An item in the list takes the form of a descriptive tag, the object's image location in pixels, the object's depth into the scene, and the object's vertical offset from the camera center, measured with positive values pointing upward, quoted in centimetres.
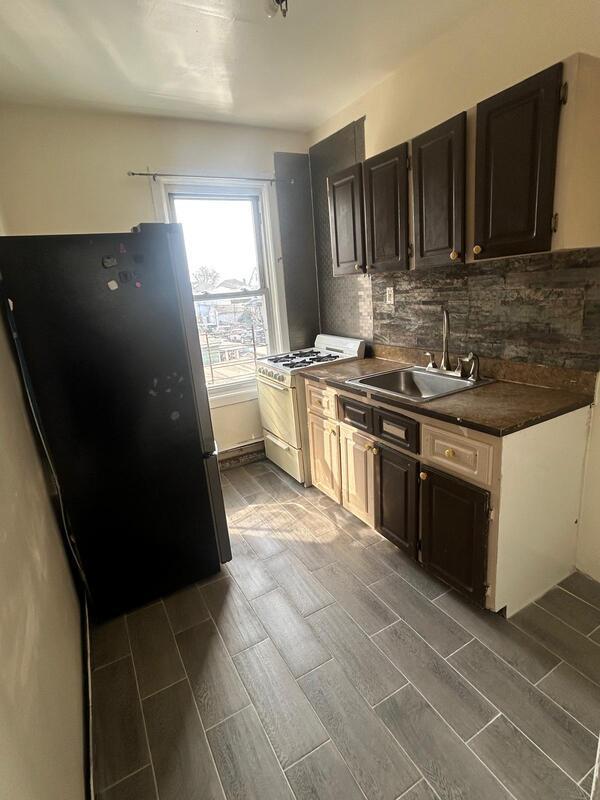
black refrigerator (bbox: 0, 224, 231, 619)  170 -43
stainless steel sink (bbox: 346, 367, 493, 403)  231 -60
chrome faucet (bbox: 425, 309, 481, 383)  226 -50
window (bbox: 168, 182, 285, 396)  321 +13
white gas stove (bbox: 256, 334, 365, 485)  296 -79
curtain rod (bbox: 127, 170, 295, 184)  283 +86
